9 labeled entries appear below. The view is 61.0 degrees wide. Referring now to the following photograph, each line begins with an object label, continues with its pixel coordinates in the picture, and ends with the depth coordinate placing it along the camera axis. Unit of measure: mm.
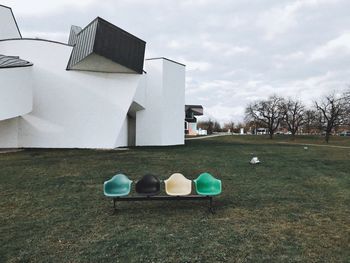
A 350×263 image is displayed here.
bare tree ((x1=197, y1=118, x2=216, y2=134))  87888
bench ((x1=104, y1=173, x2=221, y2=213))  6223
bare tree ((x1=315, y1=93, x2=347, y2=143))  41062
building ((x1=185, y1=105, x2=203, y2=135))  56719
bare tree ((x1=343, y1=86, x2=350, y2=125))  25478
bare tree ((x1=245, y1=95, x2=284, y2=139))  49812
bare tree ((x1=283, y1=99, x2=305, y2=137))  48262
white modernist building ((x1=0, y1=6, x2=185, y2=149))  20016
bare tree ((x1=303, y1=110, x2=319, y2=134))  49650
